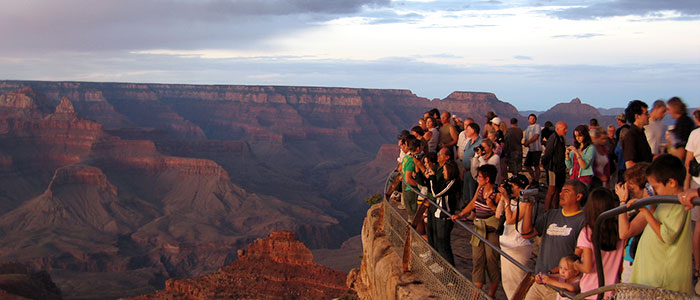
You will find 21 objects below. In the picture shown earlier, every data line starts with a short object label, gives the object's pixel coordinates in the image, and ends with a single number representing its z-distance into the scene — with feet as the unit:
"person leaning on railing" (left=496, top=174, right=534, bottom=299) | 24.60
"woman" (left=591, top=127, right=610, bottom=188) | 34.73
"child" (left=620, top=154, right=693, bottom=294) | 16.62
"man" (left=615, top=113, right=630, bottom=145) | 39.43
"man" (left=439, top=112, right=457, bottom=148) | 45.78
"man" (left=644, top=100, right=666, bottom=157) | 33.06
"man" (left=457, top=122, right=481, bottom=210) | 39.34
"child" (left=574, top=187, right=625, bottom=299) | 19.08
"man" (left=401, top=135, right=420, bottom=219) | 35.17
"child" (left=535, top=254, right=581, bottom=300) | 20.17
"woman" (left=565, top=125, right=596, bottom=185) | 34.22
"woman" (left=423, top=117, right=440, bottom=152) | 45.30
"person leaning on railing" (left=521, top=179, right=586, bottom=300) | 21.70
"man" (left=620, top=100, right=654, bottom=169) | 31.50
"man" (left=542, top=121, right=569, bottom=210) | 38.19
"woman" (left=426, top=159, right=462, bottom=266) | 30.17
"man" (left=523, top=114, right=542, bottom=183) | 46.28
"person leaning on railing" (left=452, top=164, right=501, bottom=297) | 27.07
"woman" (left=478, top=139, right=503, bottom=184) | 35.14
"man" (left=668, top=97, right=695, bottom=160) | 28.99
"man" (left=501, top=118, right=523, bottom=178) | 50.26
